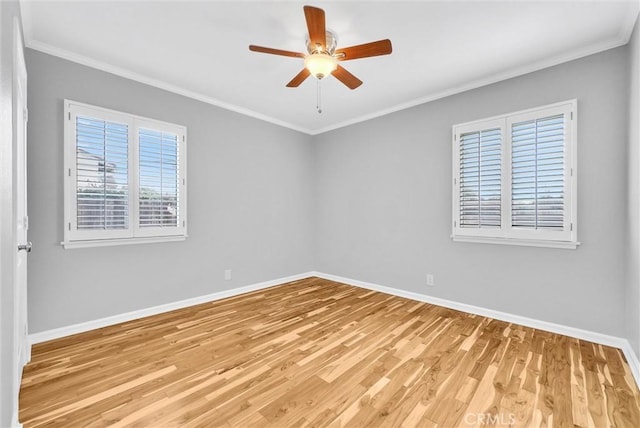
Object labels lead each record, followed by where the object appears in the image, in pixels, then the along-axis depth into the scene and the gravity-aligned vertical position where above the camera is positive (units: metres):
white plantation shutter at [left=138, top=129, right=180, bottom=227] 3.21 +0.39
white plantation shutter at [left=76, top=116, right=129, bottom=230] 2.79 +0.39
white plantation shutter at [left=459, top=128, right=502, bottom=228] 3.17 +0.39
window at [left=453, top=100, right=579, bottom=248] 2.74 +0.35
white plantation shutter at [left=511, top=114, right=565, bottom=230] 2.78 +0.39
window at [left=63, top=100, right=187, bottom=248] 2.75 +0.36
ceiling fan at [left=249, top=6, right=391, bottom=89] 2.00 +1.23
